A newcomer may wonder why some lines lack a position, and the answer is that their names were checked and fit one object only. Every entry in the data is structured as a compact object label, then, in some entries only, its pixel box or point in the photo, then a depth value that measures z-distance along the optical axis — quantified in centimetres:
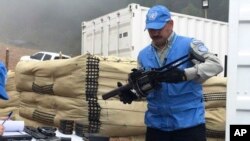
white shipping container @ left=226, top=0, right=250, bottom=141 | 250
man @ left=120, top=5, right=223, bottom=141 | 313
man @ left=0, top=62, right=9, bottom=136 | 248
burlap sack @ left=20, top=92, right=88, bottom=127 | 436
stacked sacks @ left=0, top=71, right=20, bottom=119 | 617
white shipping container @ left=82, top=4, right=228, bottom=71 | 881
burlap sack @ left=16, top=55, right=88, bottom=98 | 435
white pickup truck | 2002
